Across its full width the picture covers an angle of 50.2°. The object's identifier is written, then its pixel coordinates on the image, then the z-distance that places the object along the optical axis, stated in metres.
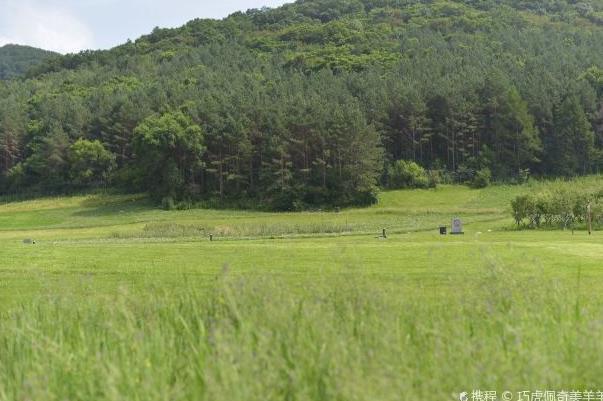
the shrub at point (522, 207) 45.94
